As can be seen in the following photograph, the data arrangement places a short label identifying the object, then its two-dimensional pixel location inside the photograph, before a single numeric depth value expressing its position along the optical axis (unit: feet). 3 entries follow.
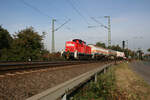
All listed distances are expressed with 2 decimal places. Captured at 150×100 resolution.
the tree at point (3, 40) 121.04
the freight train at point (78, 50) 79.87
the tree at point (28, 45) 84.33
